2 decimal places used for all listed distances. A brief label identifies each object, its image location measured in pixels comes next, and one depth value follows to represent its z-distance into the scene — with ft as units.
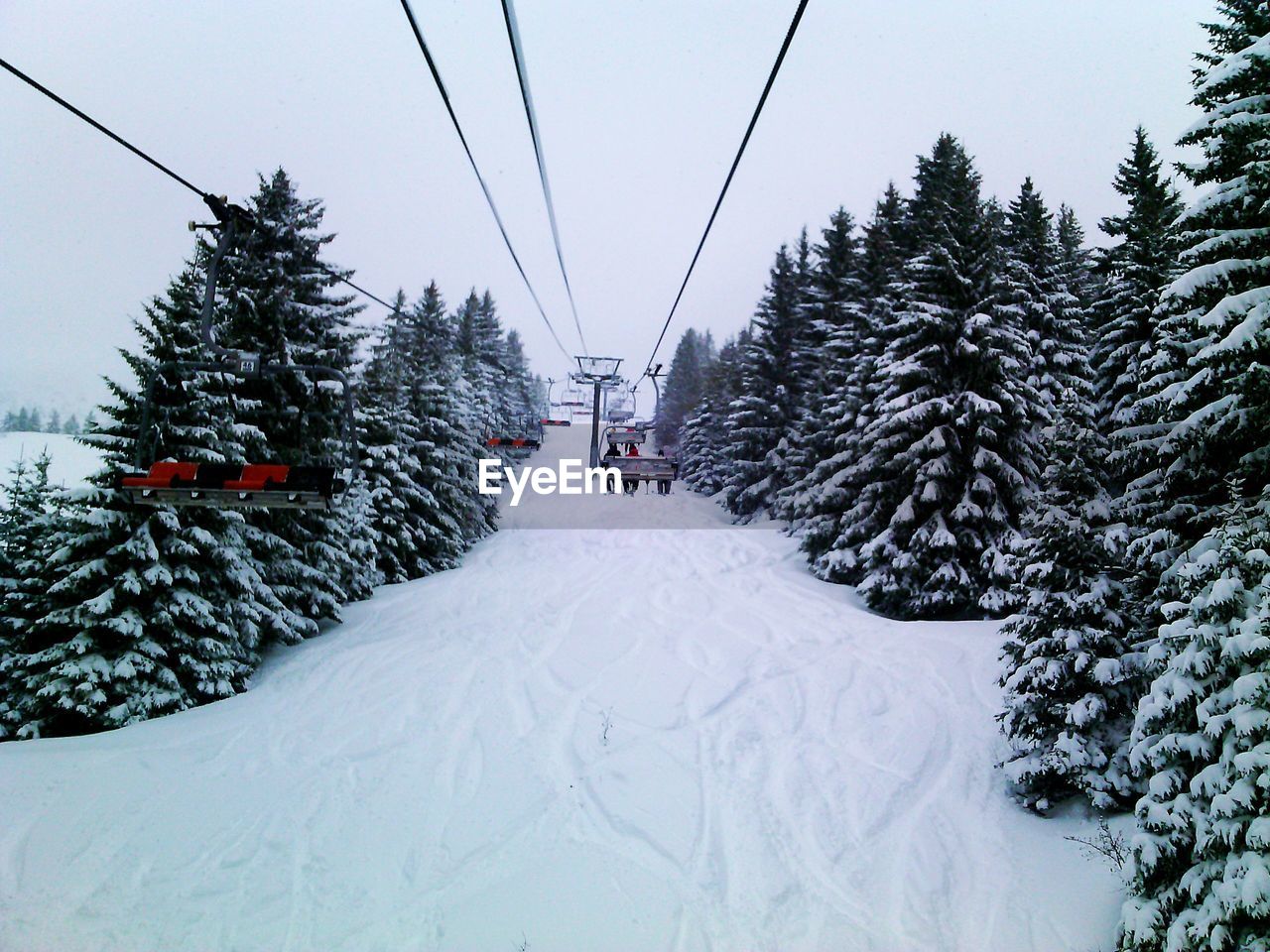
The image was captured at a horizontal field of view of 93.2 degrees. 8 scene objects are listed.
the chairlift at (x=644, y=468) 69.05
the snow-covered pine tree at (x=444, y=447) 74.93
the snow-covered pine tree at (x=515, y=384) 181.75
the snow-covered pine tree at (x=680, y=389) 231.30
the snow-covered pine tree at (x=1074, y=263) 75.62
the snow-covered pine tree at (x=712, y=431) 128.36
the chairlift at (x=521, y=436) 100.73
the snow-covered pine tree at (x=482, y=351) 111.99
